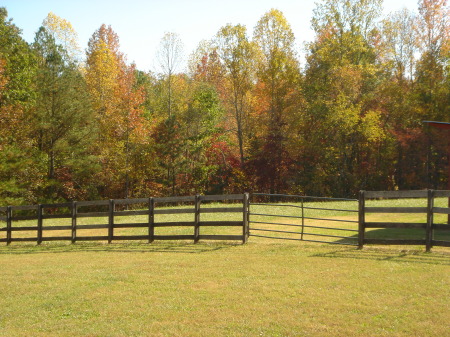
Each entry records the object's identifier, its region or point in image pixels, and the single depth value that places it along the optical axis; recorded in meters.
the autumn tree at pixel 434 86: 37.44
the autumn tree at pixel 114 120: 39.38
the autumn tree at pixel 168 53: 42.94
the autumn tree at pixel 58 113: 34.56
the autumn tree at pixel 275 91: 40.97
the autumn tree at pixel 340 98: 37.66
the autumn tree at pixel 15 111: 30.91
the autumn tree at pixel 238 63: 41.12
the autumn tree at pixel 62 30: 42.28
